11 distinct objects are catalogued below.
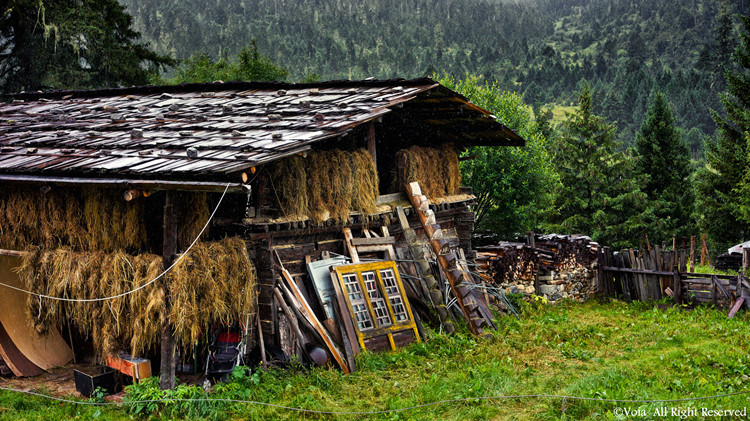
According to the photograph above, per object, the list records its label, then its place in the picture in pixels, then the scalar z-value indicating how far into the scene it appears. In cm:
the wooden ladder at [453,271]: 1097
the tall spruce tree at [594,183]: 2984
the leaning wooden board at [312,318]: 891
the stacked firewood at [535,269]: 1559
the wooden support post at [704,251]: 2414
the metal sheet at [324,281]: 942
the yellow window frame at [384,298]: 943
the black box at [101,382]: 828
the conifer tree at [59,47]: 2445
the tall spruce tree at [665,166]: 3262
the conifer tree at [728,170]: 2816
